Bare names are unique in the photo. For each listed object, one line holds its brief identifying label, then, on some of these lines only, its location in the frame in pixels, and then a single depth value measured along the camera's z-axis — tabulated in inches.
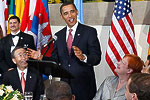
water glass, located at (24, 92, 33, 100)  141.9
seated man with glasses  192.1
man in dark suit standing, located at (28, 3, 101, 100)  179.2
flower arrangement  120.5
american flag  210.7
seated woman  157.9
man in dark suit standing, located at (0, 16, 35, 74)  215.0
